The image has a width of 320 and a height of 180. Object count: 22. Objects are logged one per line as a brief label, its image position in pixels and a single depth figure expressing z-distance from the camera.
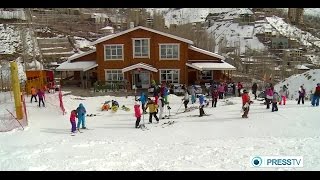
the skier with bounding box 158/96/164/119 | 13.94
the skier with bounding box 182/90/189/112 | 15.74
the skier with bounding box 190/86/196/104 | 17.59
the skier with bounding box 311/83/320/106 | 14.72
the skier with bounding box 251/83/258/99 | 18.91
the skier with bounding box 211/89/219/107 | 15.73
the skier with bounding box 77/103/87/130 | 12.07
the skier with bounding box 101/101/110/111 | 16.19
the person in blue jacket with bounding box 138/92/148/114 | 14.98
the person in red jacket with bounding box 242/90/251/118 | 12.64
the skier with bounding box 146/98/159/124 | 12.85
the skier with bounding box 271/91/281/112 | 13.46
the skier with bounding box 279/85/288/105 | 15.90
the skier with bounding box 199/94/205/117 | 13.61
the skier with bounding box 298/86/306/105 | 15.67
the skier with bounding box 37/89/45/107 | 16.37
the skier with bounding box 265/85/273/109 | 14.08
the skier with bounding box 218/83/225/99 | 18.64
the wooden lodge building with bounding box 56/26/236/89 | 23.31
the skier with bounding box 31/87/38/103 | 17.37
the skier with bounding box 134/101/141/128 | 12.20
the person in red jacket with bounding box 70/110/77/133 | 11.71
